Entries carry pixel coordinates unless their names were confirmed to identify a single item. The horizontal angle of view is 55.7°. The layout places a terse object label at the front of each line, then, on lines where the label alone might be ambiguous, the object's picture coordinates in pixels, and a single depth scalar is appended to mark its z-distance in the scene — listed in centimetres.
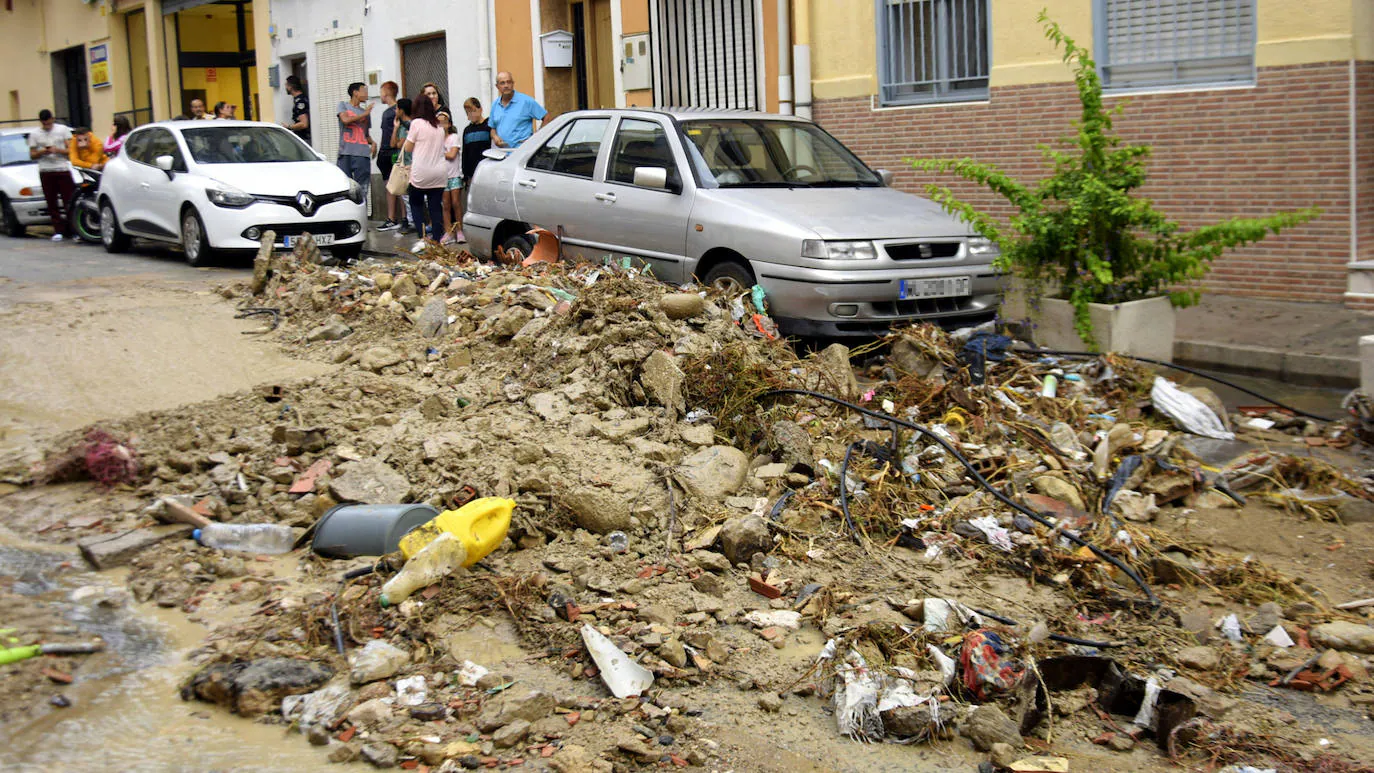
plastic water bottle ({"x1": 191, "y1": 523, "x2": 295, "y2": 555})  554
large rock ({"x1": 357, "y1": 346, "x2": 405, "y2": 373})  782
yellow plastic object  516
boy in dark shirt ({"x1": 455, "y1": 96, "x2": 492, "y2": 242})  1512
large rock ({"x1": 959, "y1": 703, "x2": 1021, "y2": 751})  400
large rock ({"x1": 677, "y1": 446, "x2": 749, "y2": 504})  595
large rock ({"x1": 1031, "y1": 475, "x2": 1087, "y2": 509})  601
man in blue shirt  1450
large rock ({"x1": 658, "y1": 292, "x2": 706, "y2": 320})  775
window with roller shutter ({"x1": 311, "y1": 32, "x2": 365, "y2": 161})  2303
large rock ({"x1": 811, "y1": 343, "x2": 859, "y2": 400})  728
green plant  823
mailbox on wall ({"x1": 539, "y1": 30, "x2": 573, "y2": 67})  1897
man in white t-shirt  1808
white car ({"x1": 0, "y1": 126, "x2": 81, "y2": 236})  1934
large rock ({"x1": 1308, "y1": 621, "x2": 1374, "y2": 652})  466
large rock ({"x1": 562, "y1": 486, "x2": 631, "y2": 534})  555
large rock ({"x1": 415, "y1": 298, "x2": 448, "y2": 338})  859
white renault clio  1377
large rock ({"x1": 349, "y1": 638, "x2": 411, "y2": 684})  439
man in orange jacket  1911
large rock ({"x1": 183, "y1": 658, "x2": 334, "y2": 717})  422
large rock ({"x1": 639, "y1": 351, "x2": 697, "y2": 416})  674
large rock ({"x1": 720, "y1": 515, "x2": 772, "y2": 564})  538
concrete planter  819
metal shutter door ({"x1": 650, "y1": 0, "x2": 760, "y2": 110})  1619
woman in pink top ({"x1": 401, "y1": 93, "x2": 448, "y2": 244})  1491
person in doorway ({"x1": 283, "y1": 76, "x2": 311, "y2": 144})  2003
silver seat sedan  866
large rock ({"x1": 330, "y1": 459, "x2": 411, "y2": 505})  584
